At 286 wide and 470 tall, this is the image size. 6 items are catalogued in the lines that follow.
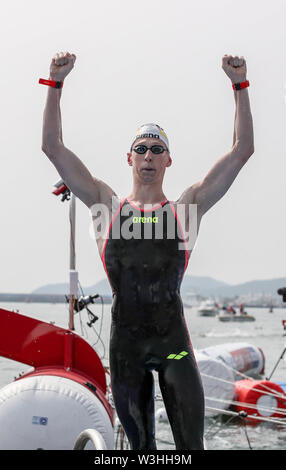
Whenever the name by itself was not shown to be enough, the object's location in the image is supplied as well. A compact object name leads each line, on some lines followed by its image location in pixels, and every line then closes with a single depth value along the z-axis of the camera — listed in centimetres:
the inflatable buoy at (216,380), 1359
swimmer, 321
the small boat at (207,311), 12125
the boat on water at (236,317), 9325
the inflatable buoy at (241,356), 1875
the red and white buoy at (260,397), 1328
